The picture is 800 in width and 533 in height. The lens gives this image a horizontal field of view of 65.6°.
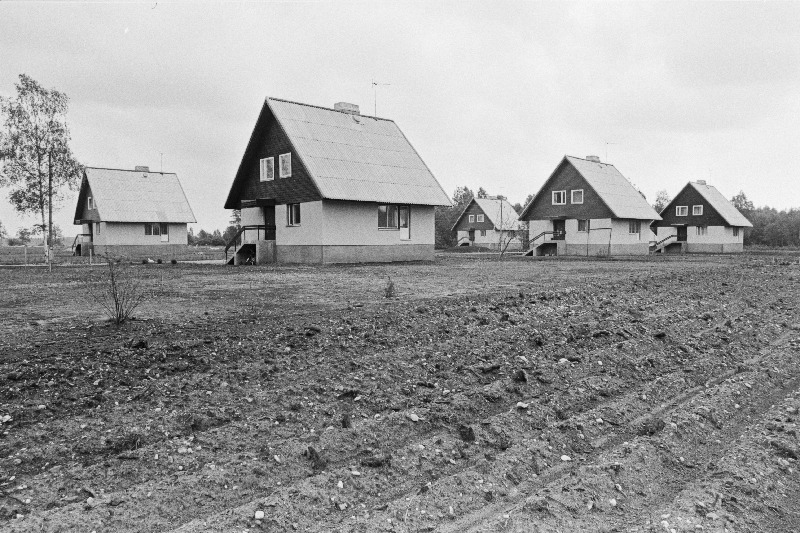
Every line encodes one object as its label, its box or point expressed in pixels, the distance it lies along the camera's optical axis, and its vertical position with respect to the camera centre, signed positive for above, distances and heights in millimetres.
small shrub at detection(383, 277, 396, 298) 12242 -940
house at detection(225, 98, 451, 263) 27828 +2544
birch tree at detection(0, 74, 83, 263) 33781 +5367
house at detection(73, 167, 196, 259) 45594 +2559
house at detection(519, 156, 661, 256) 45125 +1958
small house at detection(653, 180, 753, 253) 60219 +1516
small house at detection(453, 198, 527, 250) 74125 +2213
